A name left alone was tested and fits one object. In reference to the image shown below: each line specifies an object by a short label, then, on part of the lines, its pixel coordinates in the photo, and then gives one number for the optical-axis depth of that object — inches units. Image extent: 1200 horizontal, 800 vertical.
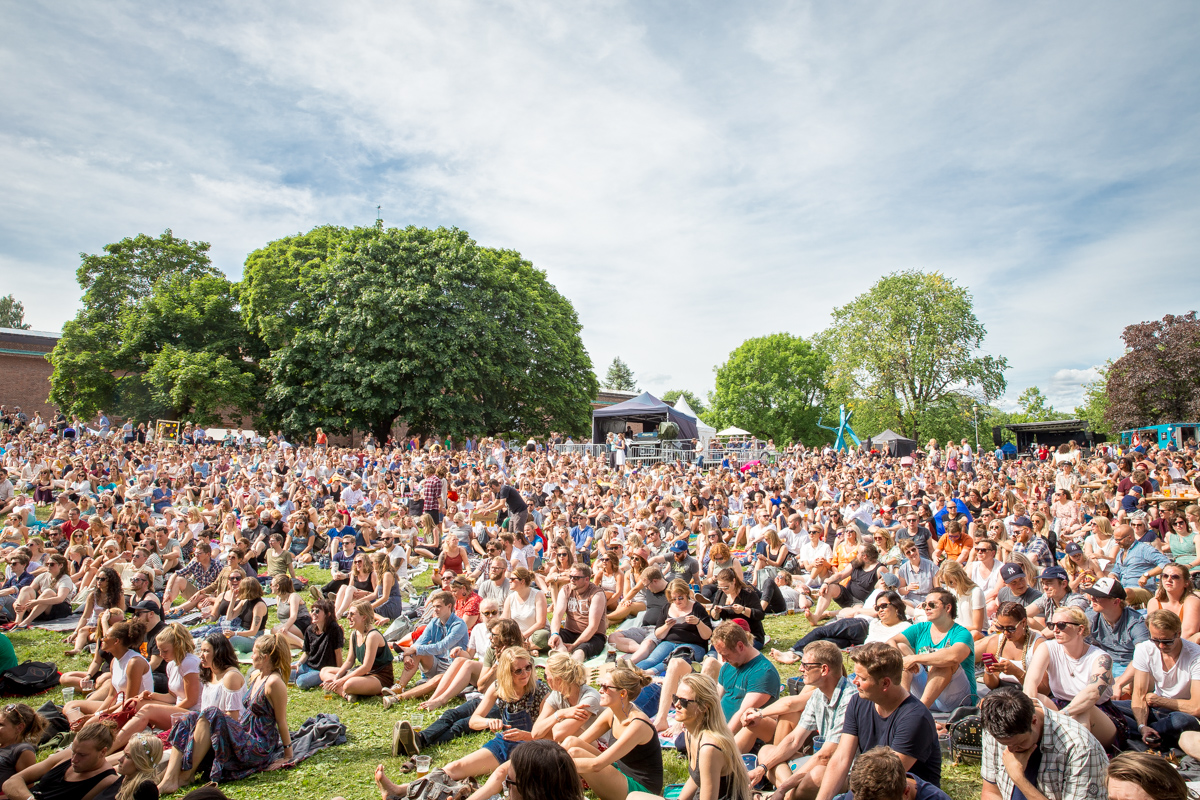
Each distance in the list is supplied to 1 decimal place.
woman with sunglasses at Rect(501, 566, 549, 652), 291.7
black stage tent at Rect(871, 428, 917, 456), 1192.8
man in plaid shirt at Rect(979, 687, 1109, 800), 124.7
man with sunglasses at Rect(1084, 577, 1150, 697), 205.2
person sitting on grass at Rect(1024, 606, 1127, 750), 161.6
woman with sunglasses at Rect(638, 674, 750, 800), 138.2
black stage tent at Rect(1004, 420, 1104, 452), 1166.3
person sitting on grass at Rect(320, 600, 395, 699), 247.3
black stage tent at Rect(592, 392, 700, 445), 1114.7
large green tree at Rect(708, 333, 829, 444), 2191.2
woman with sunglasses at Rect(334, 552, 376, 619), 346.3
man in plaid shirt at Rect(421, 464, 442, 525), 587.4
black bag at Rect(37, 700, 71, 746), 211.4
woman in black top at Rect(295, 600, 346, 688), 266.2
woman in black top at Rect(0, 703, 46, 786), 166.4
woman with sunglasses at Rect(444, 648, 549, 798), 173.2
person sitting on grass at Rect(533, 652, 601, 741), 172.4
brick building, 1604.3
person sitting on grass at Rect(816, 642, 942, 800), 137.3
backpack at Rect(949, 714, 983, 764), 181.3
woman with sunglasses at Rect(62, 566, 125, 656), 291.1
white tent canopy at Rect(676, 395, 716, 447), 1231.7
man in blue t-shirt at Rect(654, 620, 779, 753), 186.2
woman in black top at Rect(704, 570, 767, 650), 257.1
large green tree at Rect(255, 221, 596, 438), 1104.2
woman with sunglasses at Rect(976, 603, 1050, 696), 195.3
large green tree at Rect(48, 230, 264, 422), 1203.9
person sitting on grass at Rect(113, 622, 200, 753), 202.7
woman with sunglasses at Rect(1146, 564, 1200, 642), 202.5
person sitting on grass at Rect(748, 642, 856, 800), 163.3
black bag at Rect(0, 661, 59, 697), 252.4
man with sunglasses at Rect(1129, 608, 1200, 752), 167.5
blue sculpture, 1552.2
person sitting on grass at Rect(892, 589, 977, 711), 189.6
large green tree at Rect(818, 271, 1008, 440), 1546.5
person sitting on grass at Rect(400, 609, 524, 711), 233.5
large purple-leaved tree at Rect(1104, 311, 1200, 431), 1288.1
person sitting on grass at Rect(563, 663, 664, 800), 157.8
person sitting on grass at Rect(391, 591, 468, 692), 259.9
